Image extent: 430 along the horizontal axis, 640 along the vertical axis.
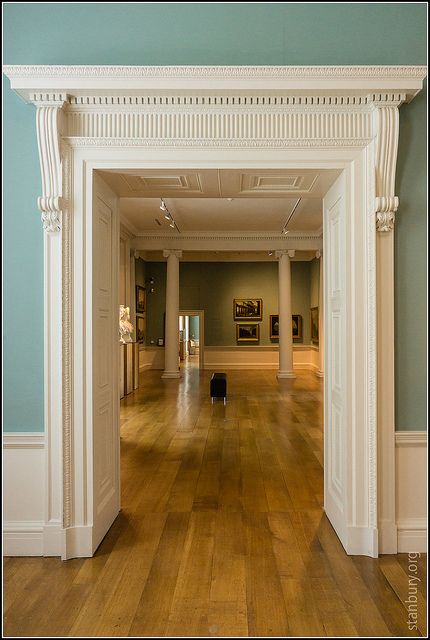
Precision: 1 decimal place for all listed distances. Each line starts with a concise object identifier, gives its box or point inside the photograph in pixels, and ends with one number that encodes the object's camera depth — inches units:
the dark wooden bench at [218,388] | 430.3
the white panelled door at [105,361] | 149.6
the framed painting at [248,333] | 762.8
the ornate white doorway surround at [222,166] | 142.2
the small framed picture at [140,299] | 640.4
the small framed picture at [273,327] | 761.0
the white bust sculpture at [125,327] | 358.0
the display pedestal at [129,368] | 462.0
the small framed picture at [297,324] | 767.1
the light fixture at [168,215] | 388.7
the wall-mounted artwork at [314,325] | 696.4
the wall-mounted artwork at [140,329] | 615.9
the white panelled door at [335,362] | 149.8
